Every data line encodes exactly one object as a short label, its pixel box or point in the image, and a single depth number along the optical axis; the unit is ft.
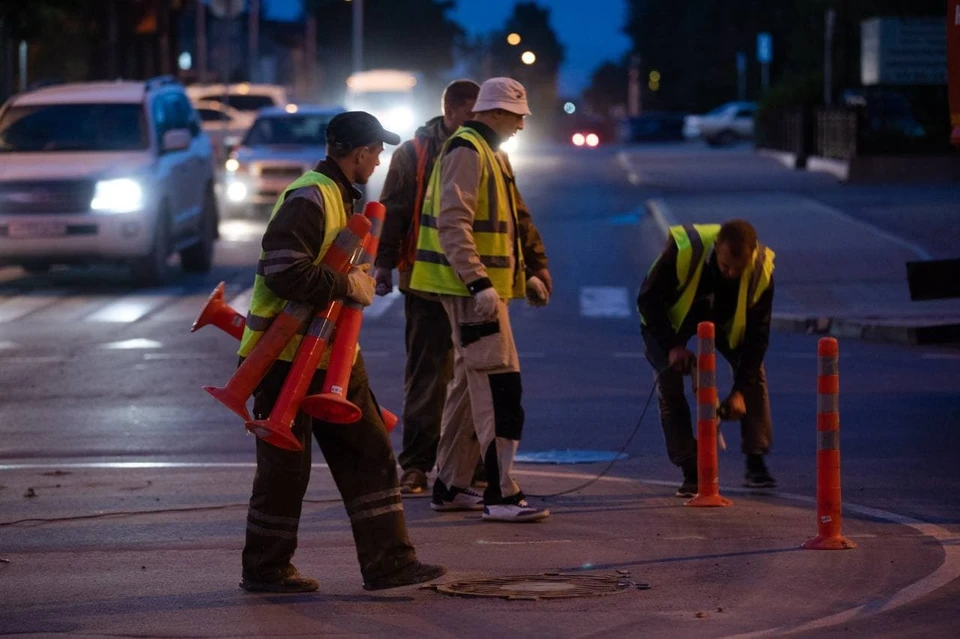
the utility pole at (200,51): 234.99
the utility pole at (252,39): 270.18
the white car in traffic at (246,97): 156.37
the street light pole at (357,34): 253.85
